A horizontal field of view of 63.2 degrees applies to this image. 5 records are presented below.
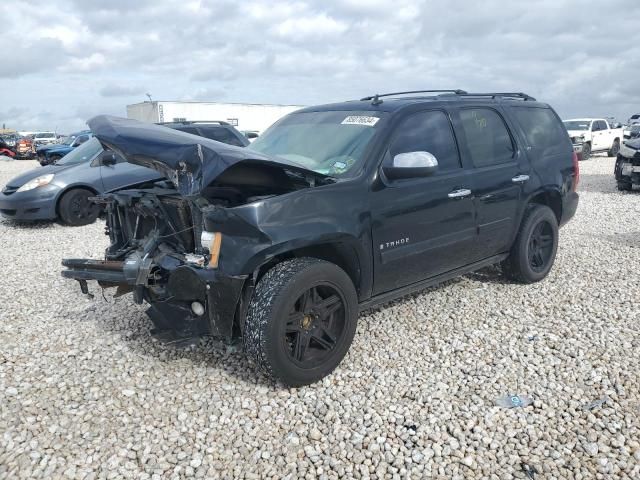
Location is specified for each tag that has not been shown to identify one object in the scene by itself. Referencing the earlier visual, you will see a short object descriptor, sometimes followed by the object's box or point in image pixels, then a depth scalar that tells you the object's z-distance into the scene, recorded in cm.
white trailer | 2664
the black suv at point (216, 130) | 982
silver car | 883
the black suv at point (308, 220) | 313
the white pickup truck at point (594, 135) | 2050
